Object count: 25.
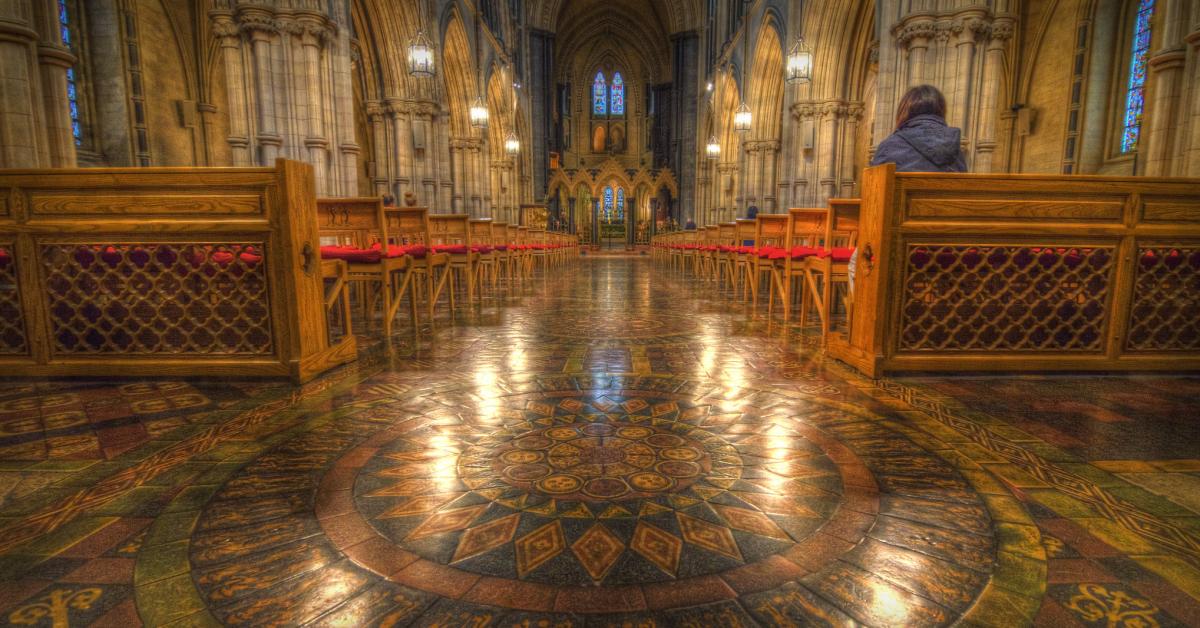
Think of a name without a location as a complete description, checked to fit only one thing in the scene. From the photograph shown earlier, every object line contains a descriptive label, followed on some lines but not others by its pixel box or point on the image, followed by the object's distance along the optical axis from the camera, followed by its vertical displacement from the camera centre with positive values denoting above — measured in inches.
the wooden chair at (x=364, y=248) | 178.2 -0.6
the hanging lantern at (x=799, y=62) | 461.4 +163.4
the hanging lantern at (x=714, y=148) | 823.1 +156.9
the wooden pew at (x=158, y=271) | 120.2 -5.4
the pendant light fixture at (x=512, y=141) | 845.2 +173.9
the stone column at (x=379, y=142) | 499.5 +101.4
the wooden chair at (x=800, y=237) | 203.8 +2.8
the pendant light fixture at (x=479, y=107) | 618.5 +169.4
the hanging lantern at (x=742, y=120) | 645.3 +156.6
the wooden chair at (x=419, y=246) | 212.7 +2.2
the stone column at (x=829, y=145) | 518.3 +101.1
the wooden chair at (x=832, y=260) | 169.2 -4.5
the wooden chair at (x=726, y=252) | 322.6 -3.3
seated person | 137.0 +27.9
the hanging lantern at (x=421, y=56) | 409.7 +149.4
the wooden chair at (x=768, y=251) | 220.4 -1.8
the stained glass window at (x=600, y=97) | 1598.2 +458.9
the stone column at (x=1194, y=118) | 187.0 +46.1
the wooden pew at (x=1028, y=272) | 123.2 -6.2
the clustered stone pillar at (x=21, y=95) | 199.6 +59.9
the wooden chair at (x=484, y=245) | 301.0 +1.3
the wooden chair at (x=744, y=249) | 265.0 -1.1
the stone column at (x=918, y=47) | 319.6 +123.4
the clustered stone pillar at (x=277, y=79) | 299.6 +98.5
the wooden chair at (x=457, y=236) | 257.6 +6.0
